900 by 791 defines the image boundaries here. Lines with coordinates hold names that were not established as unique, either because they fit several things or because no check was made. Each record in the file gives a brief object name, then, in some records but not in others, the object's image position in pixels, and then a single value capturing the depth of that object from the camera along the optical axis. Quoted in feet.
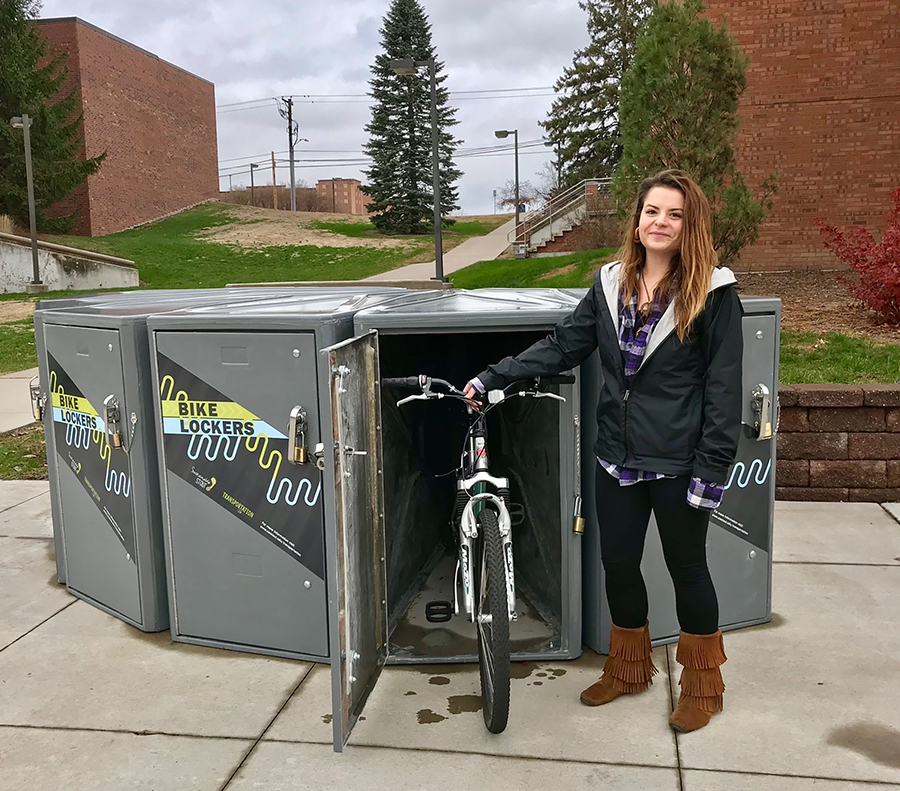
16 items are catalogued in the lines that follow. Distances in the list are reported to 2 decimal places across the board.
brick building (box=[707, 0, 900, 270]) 53.52
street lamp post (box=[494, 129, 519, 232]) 109.60
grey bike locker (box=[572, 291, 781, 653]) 12.26
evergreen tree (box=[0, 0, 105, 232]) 112.47
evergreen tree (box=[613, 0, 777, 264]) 40.22
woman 9.42
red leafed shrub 30.37
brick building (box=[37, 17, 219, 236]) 134.21
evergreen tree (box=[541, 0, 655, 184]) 130.11
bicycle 9.95
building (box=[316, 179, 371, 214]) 422.82
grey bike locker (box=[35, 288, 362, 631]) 12.76
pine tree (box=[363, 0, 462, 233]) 135.23
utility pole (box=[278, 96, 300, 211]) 244.18
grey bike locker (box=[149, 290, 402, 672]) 11.67
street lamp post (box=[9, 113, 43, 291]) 81.60
